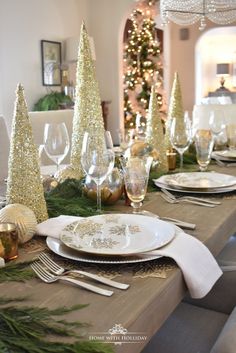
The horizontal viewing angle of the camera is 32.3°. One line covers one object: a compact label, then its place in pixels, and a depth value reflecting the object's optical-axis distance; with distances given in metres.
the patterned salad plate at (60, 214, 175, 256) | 0.79
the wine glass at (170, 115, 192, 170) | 1.69
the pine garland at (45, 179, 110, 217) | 1.08
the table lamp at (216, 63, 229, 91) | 8.91
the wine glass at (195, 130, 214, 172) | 1.58
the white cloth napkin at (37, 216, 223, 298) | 0.75
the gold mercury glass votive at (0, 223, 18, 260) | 0.79
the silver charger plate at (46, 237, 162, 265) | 0.75
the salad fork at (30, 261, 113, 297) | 0.65
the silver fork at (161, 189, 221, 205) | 1.19
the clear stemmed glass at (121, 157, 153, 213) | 1.11
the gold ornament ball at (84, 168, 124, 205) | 1.17
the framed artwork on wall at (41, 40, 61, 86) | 4.74
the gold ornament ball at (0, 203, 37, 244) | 0.87
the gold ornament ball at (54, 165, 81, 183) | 1.34
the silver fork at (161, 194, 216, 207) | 1.17
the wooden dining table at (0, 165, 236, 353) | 0.57
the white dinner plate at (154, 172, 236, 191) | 1.32
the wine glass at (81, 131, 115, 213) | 1.10
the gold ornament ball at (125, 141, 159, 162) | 1.58
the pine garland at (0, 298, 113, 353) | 0.51
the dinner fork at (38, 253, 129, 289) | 0.67
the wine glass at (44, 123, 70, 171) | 1.38
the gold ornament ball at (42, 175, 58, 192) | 1.26
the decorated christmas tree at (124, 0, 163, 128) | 6.61
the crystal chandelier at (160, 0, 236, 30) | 3.10
